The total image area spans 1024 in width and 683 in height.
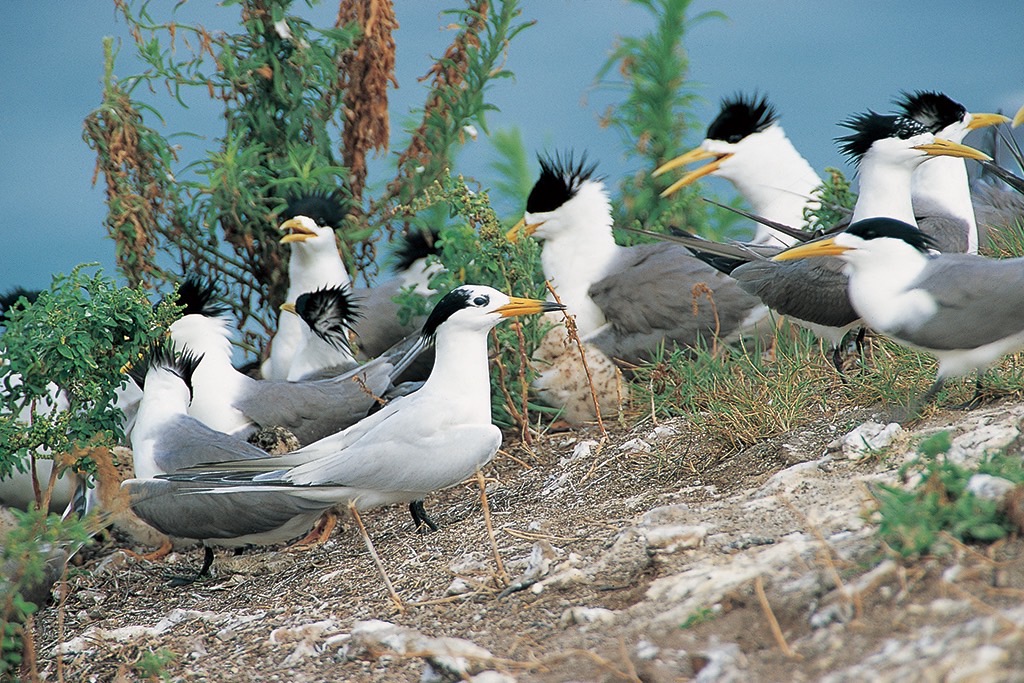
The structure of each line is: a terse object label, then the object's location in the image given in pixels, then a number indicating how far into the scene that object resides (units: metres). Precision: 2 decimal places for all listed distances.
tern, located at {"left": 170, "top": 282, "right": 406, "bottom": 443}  11.35
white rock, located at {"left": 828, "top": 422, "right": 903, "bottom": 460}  7.64
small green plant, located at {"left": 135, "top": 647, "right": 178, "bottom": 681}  6.74
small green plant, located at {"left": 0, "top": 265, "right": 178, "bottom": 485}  9.32
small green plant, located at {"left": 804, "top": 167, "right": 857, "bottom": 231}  12.45
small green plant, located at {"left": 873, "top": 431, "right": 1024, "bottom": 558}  5.12
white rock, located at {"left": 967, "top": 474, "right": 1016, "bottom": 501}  5.32
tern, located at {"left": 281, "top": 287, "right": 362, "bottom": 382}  12.23
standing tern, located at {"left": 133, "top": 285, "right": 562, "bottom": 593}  8.30
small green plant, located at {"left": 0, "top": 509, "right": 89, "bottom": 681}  6.55
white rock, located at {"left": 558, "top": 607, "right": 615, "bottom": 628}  5.99
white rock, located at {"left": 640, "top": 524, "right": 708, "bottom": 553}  6.51
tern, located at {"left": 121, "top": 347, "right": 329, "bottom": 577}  8.97
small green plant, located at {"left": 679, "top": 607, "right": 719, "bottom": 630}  5.48
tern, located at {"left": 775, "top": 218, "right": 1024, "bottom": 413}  7.57
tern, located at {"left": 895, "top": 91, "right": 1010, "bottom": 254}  10.98
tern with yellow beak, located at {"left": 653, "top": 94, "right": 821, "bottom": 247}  14.30
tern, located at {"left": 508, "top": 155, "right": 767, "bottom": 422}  11.42
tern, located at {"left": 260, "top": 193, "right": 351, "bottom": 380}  14.02
